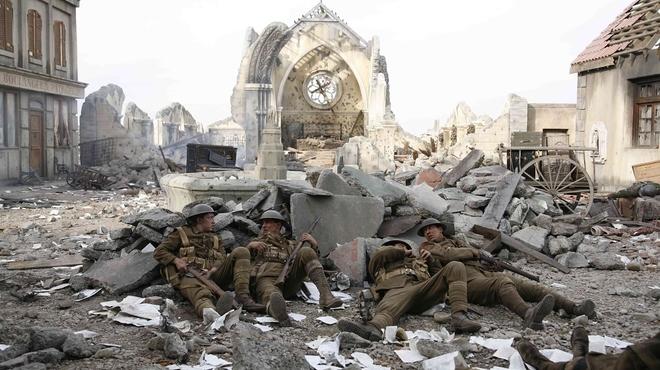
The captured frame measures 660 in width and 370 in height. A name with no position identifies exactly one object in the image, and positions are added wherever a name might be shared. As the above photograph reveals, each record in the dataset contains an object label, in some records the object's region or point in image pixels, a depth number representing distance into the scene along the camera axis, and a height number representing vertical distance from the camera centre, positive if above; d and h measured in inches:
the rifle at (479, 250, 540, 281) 274.2 -45.1
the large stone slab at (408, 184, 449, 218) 355.1 -24.8
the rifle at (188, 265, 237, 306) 249.0 -48.4
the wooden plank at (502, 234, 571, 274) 339.3 -48.7
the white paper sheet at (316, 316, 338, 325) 236.3 -59.0
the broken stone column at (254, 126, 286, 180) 508.1 -1.4
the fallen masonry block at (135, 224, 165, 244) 301.3 -36.0
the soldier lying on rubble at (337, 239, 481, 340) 220.1 -48.0
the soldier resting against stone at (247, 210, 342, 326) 253.9 -43.0
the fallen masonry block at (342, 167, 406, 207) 346.3 -15.8
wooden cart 474.9 -12.1
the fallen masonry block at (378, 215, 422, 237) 332.2 -34.5
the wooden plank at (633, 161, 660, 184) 517.7 -9.4
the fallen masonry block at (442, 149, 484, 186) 478.4 -6.9
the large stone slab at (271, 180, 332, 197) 321.4 -15.8
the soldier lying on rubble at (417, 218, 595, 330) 227.7 -48.7
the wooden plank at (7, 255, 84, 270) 336.5 -56.8
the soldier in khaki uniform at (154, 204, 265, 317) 244.5 -42.3
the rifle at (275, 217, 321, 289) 257.9 -43.9
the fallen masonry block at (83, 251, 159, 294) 270.1 -49.8
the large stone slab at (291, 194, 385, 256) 316.8 -29.4
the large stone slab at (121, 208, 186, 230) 302.4 -29.5
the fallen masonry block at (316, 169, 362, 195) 341.4 -14.2
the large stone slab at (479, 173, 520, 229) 394.0 -27.2
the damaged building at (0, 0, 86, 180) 834.2 +91.9
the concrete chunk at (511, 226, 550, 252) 360.2 -43.5
